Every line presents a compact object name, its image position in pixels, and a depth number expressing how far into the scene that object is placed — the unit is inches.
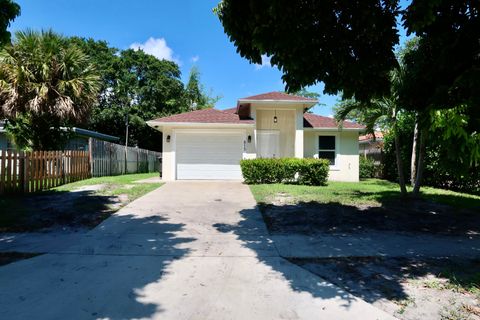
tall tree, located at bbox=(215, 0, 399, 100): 208.1
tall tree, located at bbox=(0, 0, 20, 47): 220.1
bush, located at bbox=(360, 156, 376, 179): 856.3
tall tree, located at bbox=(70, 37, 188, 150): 1429.6
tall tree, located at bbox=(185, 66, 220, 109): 1770.4
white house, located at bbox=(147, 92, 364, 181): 648.4
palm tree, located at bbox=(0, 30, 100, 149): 503.5
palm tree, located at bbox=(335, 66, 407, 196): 433.4
